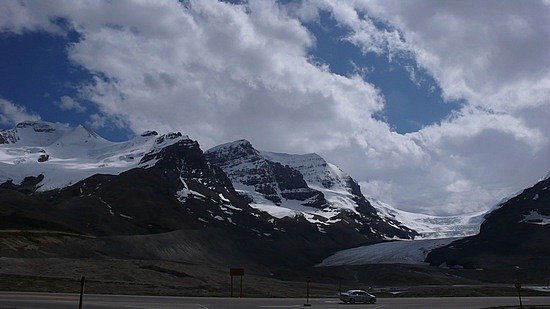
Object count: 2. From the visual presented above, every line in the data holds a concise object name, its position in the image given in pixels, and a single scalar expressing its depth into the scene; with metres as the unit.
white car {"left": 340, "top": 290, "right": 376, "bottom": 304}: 57.95
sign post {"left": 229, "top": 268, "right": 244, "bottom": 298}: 57.31
